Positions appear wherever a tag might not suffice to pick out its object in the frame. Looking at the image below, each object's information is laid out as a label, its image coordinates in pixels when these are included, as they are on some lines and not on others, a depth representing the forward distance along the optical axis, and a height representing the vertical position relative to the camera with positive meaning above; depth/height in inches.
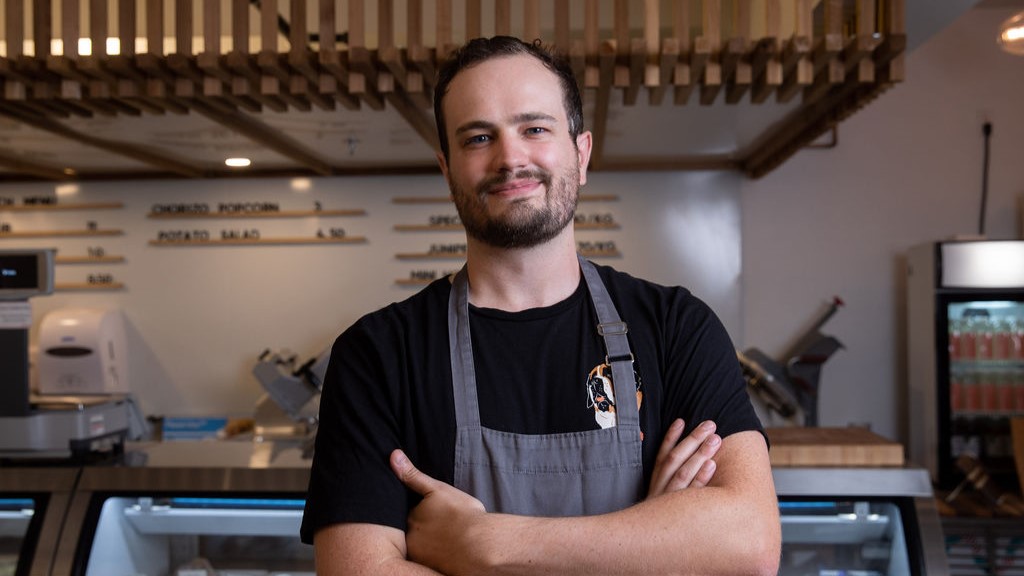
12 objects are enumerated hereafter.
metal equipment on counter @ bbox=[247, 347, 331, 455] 160.7 -18.0
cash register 94.8 -11.9
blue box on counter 198.4 -29.5
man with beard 45.9 -6.6
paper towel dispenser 188.7 -11.5
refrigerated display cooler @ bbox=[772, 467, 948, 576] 85.7 -23.9
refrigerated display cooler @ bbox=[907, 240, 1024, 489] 167.3 -13.4
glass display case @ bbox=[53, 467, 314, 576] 89.8 -23.9
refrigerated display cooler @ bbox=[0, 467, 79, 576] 86.1 -22.4
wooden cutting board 89.7 -17.0
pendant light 105.5 +31.3
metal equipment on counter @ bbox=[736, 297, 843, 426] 180.3 -17.3
